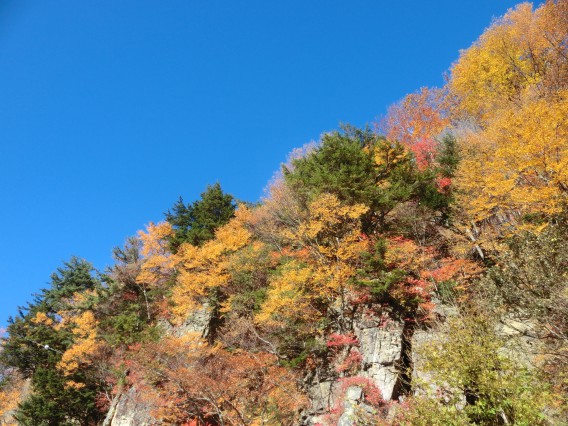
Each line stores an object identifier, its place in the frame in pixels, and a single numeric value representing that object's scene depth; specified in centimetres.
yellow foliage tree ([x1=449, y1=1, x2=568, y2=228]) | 1463
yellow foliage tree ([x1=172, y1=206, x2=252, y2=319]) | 2405
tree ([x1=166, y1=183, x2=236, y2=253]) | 2939
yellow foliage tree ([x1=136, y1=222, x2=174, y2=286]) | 3008
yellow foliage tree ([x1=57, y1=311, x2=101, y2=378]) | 2489
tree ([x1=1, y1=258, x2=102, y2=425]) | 2348
